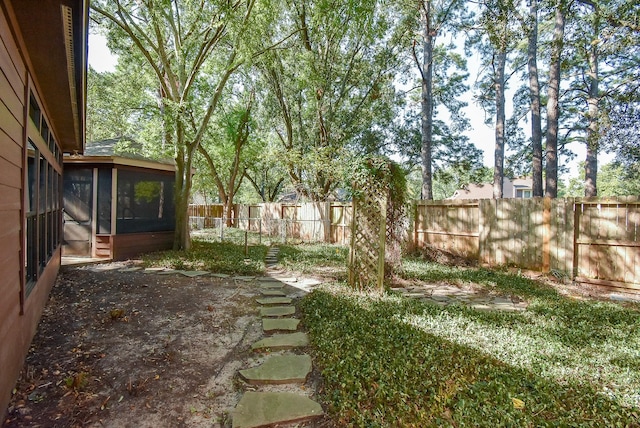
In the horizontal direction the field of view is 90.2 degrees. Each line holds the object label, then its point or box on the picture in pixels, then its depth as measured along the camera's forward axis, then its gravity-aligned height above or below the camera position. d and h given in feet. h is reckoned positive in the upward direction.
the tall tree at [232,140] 48.85 +11.44
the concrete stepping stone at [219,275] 19.79 -3.95
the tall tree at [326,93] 36.73 +16.31
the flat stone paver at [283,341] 9.99 -4.15
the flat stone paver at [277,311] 12.91 -4.09
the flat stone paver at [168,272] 19.93 -3.80
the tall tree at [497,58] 22.90 +14.35
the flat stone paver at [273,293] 15.82 -4.06
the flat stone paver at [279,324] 11.42 -4.12
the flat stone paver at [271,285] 17.62 -4.04
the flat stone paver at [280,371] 8.05 -4.19
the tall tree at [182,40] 23.24 +13.75
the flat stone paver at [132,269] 20.53 -3.75
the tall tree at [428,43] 33.01 +18.16
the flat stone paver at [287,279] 19.38 -4.08
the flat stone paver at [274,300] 14.51 -4.06
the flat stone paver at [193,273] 19.63 -3.85
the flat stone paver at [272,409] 6.51 -4.25
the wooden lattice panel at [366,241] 16.56 -1.45
